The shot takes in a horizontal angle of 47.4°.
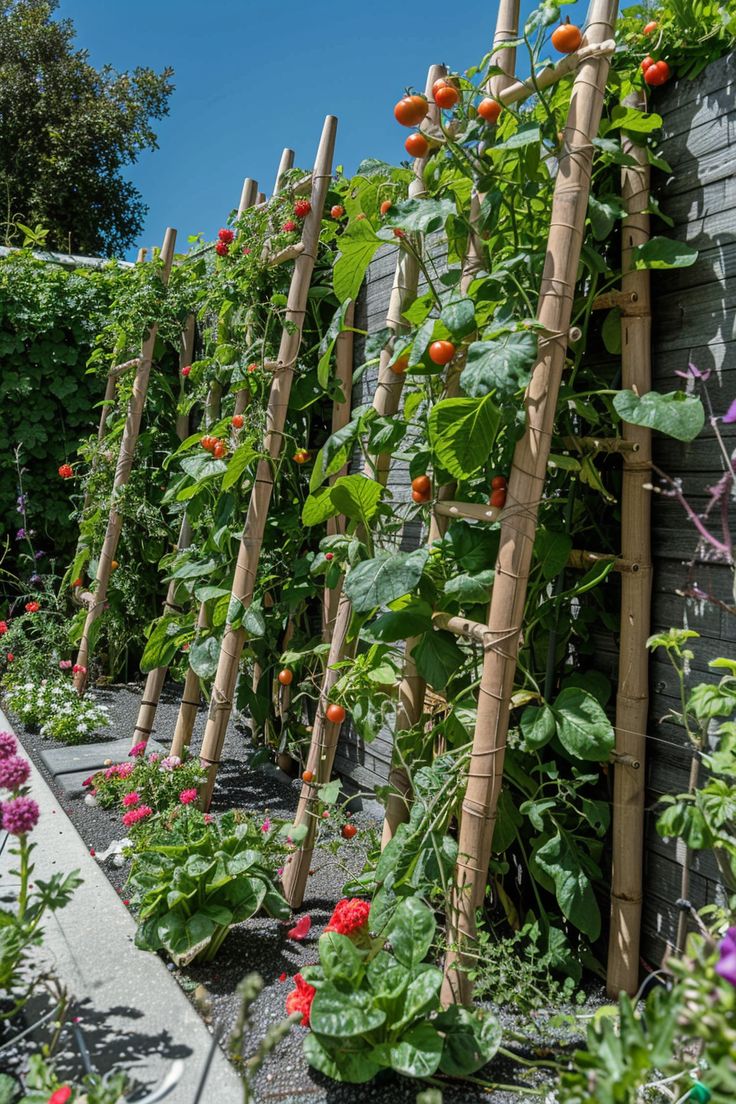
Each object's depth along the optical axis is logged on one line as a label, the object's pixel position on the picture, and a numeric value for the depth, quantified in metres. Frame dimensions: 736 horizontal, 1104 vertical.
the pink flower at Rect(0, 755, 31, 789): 1.32
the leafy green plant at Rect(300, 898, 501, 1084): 1.29
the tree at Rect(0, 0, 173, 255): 11.60
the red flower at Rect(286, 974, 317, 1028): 1.44
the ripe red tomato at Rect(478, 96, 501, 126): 1.58
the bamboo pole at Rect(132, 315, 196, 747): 3.07
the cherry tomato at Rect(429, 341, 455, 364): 1.57
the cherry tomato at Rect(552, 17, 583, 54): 1.46
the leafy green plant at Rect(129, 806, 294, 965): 1.74
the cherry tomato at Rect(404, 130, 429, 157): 1.66
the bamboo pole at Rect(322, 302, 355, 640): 2.57
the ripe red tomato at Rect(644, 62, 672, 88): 1.54
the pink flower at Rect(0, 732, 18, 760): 1.41
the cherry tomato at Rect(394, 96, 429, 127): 1.57
